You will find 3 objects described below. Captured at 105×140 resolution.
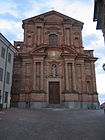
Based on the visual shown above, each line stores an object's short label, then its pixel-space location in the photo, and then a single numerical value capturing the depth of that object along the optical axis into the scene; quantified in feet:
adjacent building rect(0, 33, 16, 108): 78.12
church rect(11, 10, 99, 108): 90.22
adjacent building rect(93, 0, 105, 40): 34.67
